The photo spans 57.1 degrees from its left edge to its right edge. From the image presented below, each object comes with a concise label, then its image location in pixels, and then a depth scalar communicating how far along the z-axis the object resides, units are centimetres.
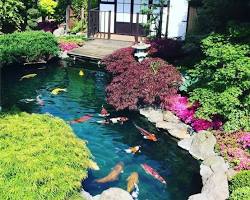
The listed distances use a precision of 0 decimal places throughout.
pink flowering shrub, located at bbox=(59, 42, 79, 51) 1401
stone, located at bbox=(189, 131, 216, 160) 679
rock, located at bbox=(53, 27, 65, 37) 1661
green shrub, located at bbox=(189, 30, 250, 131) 708
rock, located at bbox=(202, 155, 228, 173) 599
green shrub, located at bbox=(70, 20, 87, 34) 1636
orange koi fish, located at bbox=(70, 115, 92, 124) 836
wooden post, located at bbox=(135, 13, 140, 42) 1393
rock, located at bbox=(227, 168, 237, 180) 577
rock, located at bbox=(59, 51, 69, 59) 1370
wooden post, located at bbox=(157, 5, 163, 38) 1346
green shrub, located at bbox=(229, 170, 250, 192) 534
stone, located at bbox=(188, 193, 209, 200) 514
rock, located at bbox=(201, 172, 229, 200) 527
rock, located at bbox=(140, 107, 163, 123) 841
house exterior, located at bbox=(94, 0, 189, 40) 1363
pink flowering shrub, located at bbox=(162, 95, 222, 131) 752
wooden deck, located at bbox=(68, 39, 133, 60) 1288
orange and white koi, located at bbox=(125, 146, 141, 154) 712
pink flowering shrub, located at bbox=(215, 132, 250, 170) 624
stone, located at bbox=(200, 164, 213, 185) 584
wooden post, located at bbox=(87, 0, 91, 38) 1465
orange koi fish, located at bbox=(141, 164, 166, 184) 617
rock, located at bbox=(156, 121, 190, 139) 762
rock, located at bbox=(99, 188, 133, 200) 503
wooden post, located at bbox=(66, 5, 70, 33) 1603
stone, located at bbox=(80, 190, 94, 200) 495
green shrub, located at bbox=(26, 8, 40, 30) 1612
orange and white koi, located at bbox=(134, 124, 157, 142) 761
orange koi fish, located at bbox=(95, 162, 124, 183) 600
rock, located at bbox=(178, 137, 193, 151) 720
